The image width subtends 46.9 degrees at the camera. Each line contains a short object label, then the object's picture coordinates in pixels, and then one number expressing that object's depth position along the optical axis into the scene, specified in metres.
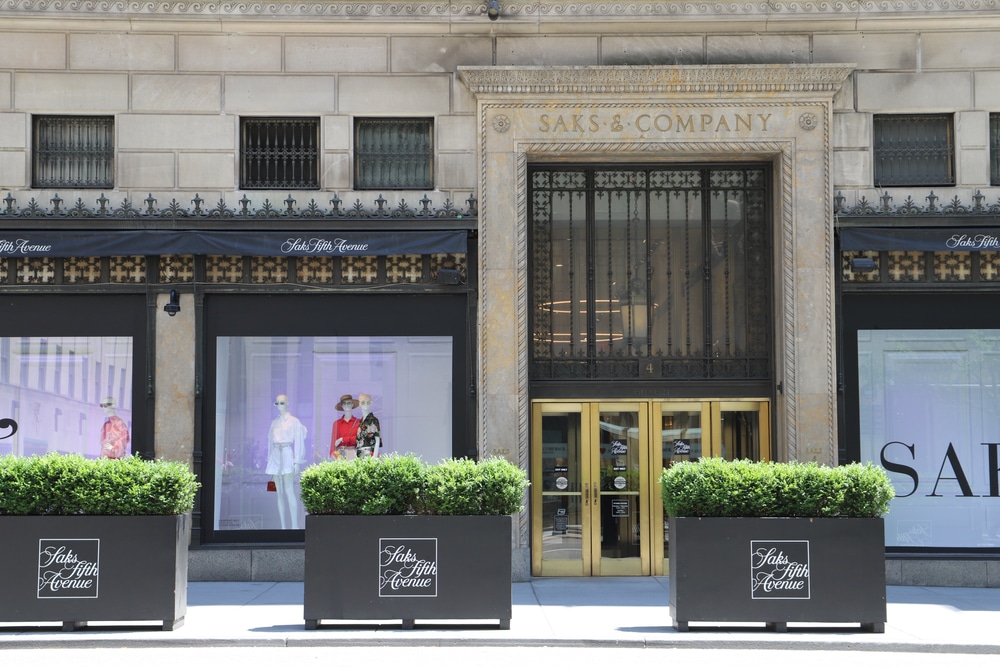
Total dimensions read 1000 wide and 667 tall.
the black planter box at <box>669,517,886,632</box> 11.62
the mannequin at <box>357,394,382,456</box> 16.50
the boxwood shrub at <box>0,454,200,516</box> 11.66
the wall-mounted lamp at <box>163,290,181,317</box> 15.98
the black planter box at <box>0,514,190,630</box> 11.52
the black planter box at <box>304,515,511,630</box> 11.66
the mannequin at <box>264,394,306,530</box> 16.48
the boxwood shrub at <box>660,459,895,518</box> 11.77
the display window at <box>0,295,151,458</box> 16.42
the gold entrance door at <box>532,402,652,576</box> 16.58
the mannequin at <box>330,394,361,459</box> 16.50
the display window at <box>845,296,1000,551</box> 16.41
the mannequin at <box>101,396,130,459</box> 16.34
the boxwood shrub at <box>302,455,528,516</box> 11.80
